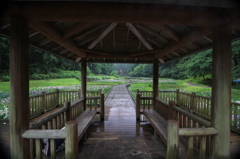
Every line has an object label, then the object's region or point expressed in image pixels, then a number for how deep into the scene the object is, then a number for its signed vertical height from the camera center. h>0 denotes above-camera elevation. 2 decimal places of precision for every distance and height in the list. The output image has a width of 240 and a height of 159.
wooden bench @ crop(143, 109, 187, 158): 2.60 -1.42
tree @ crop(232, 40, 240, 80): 10.71 +1.97
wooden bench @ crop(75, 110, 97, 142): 3.28 -1.40
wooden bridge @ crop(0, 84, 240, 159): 3.12 -1.89
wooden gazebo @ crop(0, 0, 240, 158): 2.07 +1.06
